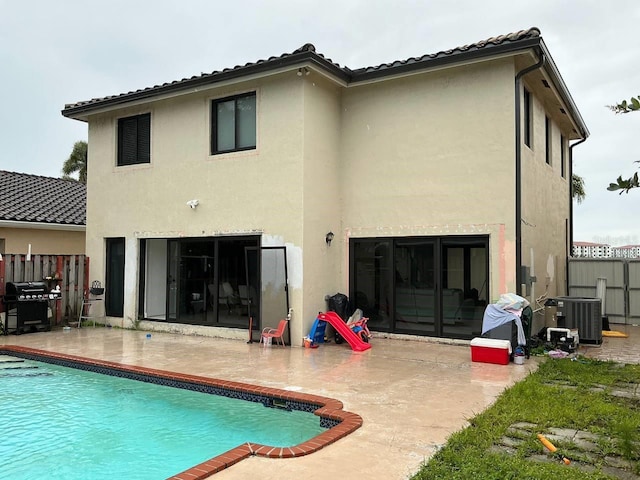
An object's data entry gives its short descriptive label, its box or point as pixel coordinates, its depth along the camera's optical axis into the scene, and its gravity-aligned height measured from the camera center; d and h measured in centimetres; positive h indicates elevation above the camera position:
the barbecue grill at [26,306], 1178 -117
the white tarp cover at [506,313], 880 -97
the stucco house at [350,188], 1002 +154
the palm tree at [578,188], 2512 +353
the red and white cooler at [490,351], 843 -156
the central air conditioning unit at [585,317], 1022 -119
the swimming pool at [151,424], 483 -200
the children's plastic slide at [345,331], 982 -148
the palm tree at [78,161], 3494 +670
